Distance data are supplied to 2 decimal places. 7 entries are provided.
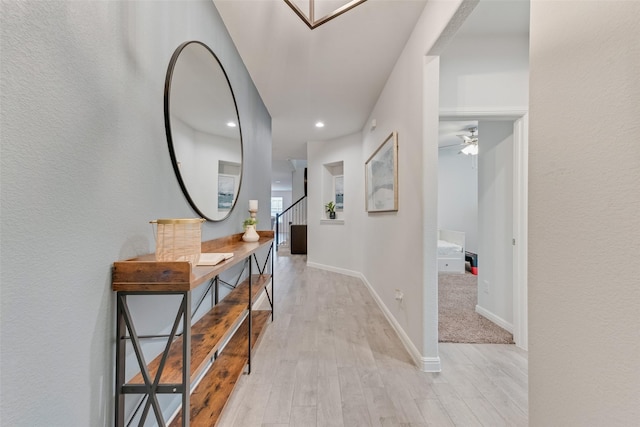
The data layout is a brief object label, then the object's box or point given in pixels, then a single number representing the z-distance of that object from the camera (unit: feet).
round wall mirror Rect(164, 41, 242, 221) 4.24
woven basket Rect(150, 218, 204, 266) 3.05
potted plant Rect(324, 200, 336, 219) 16.87
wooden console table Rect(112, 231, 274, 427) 2.78
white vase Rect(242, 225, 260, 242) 6.81
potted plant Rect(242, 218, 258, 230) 6.93
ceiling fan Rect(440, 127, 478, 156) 13.91
